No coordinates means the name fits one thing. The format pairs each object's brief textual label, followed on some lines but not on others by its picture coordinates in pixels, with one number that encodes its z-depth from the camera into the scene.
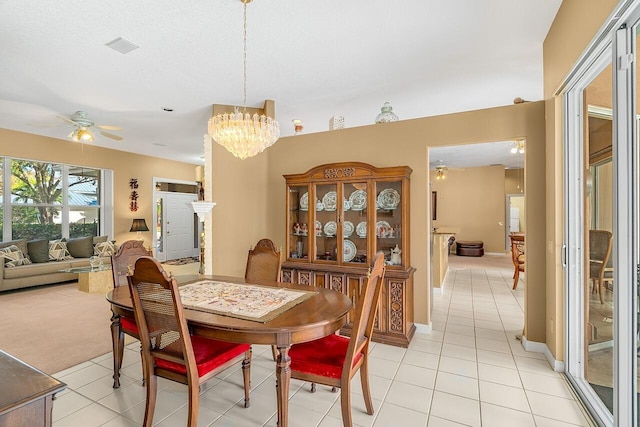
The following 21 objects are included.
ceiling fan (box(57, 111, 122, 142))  4.48
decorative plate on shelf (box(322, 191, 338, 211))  3.61
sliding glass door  1.51
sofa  5.02
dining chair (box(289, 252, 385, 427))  1.75
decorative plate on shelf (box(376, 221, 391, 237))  3.43
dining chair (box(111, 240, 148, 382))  2.38
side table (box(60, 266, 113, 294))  5.03
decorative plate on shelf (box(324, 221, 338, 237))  3.64
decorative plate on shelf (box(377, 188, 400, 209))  3.38
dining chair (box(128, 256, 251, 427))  1.66
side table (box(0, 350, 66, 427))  0.86
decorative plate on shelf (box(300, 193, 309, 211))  3.76
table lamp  7.11
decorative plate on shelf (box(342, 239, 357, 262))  3.50
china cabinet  3.17
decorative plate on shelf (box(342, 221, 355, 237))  3.53
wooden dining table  1.63
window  5.68
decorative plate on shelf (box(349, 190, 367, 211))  3.44
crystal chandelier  2.62
